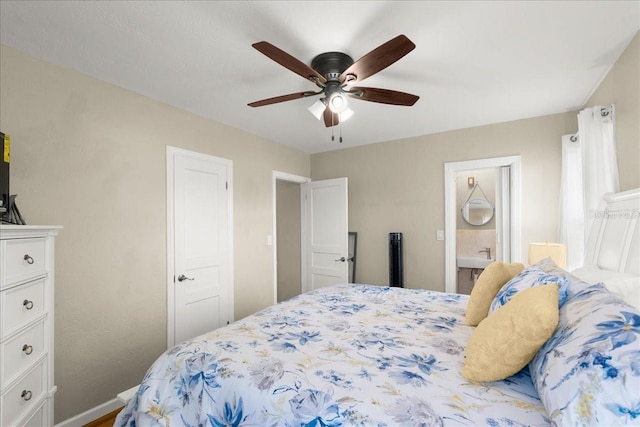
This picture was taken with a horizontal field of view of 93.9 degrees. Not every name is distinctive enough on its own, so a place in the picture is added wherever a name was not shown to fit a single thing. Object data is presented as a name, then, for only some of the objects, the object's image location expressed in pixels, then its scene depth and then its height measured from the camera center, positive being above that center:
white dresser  1.29 -0.51
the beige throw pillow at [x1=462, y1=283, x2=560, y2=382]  1.02 -0.44
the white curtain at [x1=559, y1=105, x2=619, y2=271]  2.02 +0.30
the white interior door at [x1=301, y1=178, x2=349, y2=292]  4.04 -0.25
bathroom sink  4.33 -0.70
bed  0.82 -0.65
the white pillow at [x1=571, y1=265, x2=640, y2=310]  1.30 -0.34
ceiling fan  1.55 +0.81
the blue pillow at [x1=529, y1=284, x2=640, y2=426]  0.73 -0.42
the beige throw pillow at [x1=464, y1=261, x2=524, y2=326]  1.73 -0.44
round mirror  4.59 +0.05
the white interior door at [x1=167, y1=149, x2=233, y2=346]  2.76 -0.28
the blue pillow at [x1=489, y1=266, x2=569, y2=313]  1.24 -0.32
